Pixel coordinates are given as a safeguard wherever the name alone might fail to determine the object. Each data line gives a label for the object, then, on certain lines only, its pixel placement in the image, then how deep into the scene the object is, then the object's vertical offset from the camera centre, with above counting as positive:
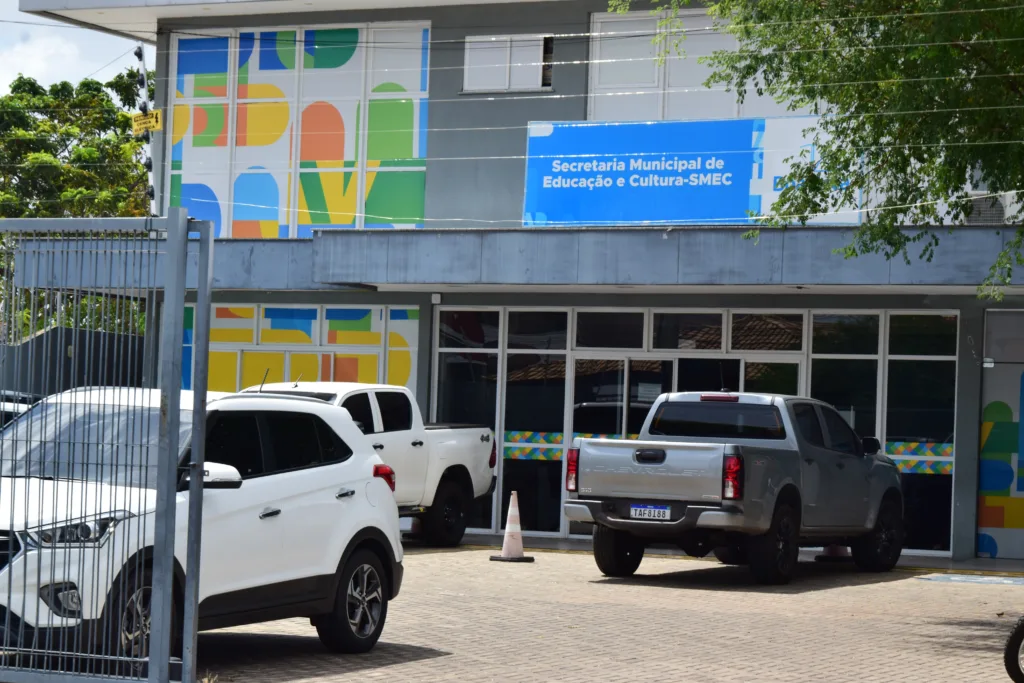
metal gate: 7.94 -0.68
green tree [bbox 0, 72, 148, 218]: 40.44 +4.90
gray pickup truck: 15.88 -1.35
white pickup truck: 19.27 -1.39
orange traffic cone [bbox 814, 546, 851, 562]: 20.31 -2.57
